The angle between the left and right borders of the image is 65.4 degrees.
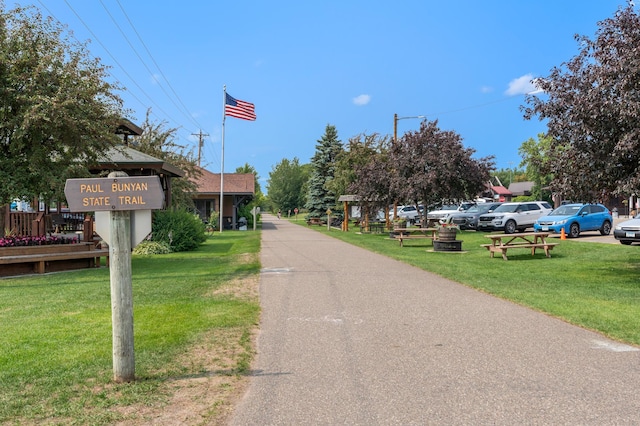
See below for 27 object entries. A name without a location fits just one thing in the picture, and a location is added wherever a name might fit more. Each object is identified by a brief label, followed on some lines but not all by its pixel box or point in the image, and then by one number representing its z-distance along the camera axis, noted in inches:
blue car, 920.9
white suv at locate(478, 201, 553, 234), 1128.8
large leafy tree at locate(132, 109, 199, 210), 1200.8
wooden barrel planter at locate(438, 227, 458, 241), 724.7
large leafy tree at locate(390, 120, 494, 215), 913.5
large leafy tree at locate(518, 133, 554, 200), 2632.4
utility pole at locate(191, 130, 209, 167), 2102.0
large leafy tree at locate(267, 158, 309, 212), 3932.1
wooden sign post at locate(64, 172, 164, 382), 178.1
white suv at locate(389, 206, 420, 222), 1822.1
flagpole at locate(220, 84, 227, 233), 1419.8
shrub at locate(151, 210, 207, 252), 783.7
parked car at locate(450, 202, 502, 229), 1262.3
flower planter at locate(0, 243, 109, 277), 482.0
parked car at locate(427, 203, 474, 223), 1398.9
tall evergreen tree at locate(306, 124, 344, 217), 2119.8
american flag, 1321.4
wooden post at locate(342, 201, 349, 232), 1459.2
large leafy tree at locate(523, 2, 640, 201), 374.3
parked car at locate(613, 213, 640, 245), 687.7
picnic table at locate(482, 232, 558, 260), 610.5
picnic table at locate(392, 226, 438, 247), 839.1
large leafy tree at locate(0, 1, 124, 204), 478.3
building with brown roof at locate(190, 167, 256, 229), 1632.6
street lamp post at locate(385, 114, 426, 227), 1331.2
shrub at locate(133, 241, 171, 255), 733.9
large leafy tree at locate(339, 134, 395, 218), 1095.0
